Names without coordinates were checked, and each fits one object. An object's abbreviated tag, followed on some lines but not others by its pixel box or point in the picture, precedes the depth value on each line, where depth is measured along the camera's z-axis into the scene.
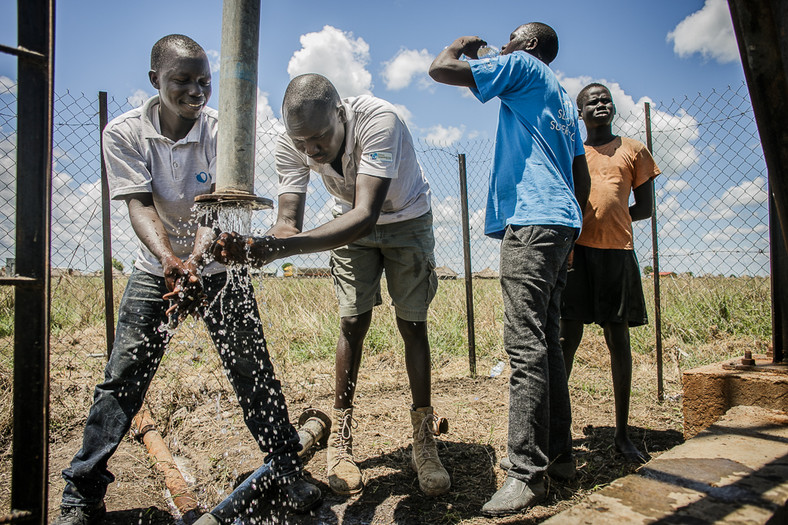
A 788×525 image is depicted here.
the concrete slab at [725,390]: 2.25
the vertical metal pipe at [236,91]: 1.74
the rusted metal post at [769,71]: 1.05
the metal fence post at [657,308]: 3.72
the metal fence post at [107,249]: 3.25
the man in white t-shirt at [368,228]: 2.20
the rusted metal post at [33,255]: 1.29
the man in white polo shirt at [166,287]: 2.19
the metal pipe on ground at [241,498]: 2.17
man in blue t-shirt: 2.09
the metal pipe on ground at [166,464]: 2.39
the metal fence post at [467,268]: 4.66
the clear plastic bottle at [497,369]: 4.69
